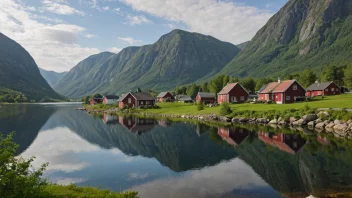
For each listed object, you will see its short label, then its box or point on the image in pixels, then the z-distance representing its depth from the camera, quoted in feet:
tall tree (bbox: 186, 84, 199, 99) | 592.19
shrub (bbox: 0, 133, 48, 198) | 41.91
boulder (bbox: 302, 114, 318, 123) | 204.96
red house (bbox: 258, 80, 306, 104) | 301.22
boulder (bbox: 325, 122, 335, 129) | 184.69
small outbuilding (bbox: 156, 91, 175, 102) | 548.31
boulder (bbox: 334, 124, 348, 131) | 173.32
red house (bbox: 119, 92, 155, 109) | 410.68
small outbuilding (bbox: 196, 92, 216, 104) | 431.43
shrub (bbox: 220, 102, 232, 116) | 269.23
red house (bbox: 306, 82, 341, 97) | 370.94
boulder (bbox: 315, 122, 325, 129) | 190.97
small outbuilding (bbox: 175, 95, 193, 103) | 501.15
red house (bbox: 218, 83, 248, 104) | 351.87
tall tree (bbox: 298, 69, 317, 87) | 457.27
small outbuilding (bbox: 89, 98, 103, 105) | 620.90
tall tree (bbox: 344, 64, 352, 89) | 383.16
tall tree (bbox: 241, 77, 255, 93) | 521.65
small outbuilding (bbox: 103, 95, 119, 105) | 587.93
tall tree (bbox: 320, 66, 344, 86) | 459.73
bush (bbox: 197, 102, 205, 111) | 320.13
